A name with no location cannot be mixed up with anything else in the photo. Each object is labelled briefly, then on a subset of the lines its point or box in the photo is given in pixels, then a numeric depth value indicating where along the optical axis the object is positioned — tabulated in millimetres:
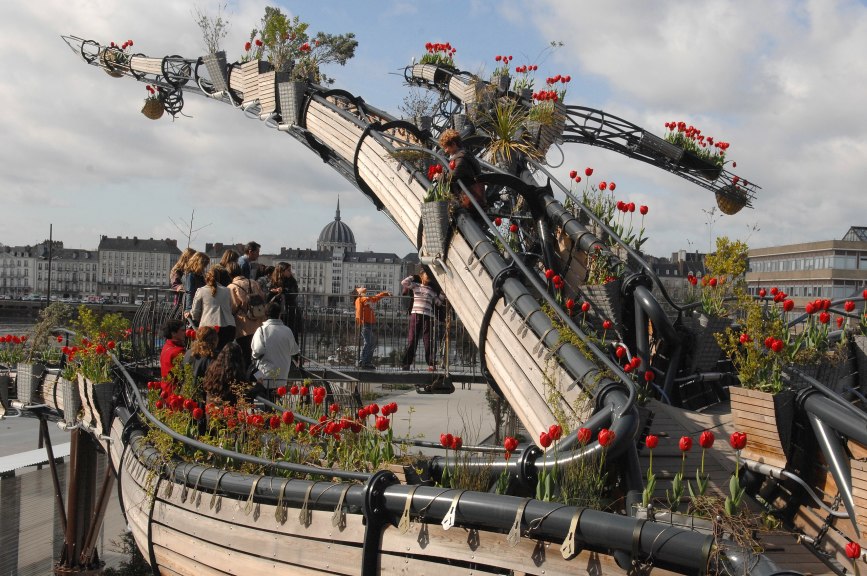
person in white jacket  7449
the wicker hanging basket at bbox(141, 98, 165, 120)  15383
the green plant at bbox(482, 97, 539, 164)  9109
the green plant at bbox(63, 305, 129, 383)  7867
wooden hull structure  3373
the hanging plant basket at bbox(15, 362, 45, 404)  9605
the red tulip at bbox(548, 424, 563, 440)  4062
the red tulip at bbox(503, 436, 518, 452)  4094
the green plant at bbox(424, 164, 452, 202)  7121
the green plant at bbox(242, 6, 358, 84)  11492
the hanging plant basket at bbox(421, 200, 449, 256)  7008
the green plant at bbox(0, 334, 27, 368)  10602
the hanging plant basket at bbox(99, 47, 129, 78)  16141
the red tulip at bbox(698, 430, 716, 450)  3531
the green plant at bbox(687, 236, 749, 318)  6195
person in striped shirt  10312
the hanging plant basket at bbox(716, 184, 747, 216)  13543
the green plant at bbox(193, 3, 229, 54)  13193
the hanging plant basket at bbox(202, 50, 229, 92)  13062
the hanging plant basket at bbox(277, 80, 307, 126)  11281
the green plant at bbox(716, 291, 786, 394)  4660
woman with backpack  8562
